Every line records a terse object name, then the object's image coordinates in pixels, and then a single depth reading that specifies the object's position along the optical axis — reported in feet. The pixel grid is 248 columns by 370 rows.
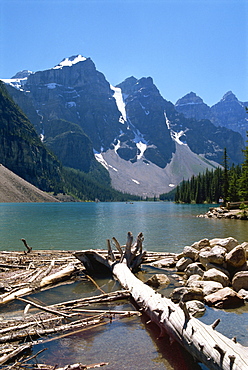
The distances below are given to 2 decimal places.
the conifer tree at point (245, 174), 183.34
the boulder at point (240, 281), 39.68
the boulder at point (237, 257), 44.15
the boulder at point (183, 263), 53.57
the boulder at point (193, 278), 42.86
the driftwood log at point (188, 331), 17.88
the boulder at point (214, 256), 45.78
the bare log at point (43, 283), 35.68
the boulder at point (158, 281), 44.20
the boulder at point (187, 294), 35.99
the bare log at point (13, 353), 20.44
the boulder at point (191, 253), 53.97
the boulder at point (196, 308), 31.83
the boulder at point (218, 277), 41.22
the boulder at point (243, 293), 36.90
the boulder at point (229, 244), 51.78
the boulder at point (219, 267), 44.24
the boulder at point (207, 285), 37.68
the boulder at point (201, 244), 59.26
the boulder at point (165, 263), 58.44
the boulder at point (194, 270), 46.16
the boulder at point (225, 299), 34.39
